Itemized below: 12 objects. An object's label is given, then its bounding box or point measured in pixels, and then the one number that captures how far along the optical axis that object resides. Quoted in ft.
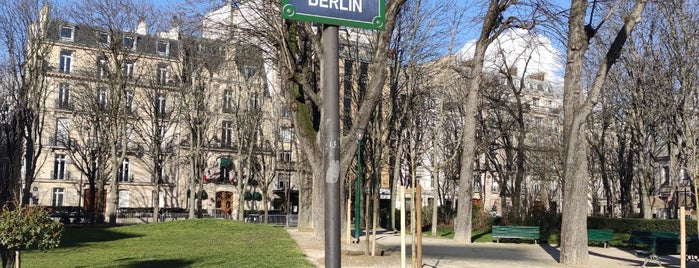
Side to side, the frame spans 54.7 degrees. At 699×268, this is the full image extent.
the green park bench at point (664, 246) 58.18
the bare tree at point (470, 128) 79.82
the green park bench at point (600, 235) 77.82
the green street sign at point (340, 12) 16.80
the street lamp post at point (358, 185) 61.77
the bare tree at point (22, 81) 102.17
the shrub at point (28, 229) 35.06
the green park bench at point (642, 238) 69.05
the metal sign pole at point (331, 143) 16.84
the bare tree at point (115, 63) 117.08
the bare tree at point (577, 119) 54.49
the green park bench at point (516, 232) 81.27
